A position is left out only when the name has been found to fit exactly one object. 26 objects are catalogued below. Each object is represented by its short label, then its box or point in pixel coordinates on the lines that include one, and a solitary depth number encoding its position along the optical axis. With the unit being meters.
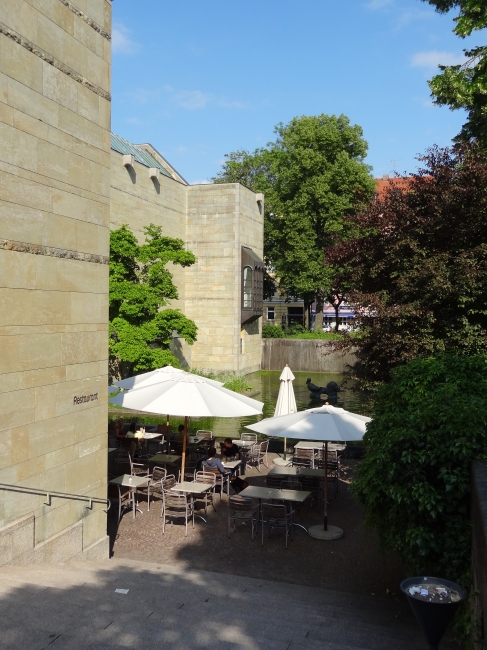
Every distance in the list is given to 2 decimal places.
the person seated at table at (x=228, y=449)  14.12
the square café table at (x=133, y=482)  11.46
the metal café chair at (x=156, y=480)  11.83
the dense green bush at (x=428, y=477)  6.59
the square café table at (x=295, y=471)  12.48
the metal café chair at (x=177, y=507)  10.62
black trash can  4.35
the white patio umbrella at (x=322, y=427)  10.59
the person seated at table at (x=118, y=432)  15.05
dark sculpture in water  27.67
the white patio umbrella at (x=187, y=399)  11.44
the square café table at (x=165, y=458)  13.42
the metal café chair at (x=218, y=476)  12.36
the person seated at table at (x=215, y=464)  12.38
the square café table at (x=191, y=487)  11.04
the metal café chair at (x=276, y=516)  10.20
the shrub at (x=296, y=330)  45.88
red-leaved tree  11.79
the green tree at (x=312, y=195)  42.41
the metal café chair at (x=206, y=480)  11.88
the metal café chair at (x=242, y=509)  10.48
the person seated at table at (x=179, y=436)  14.79
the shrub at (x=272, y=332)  43.66
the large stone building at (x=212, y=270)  35.50
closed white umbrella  15.50
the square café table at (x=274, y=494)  10.55
